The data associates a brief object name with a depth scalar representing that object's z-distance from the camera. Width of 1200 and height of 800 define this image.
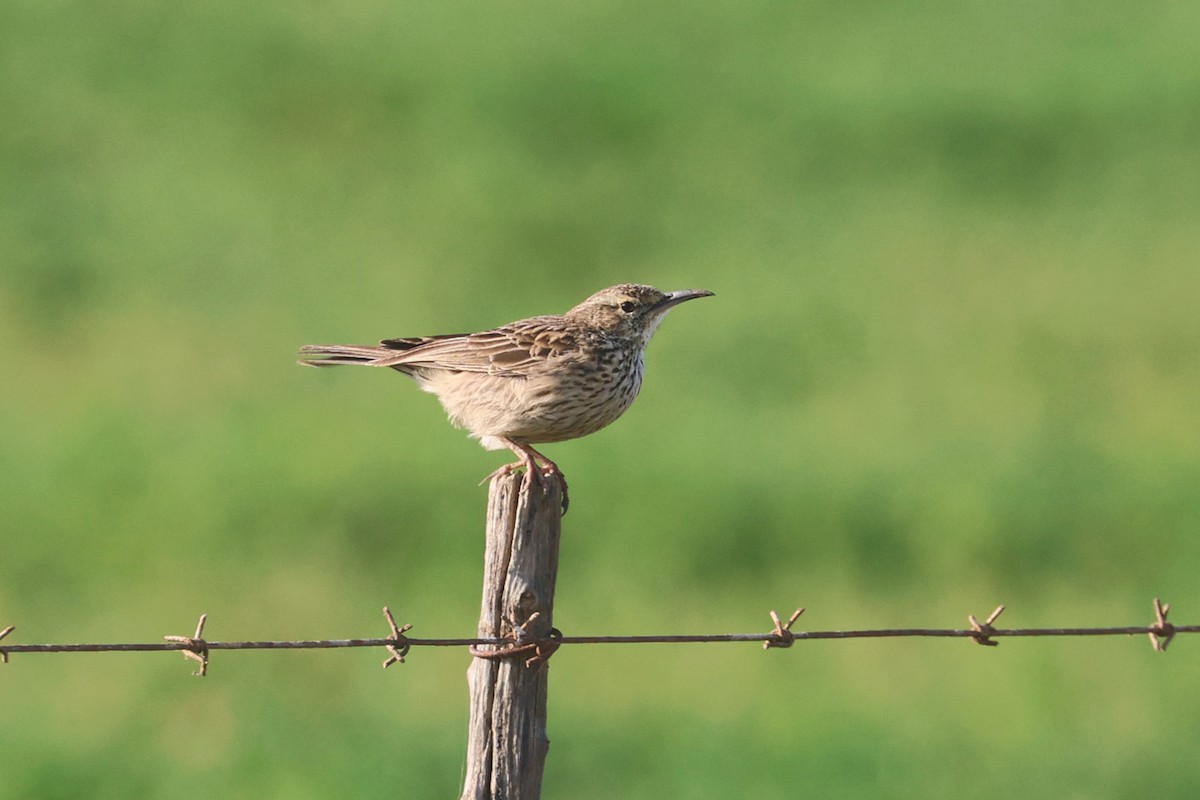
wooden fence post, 9.55
